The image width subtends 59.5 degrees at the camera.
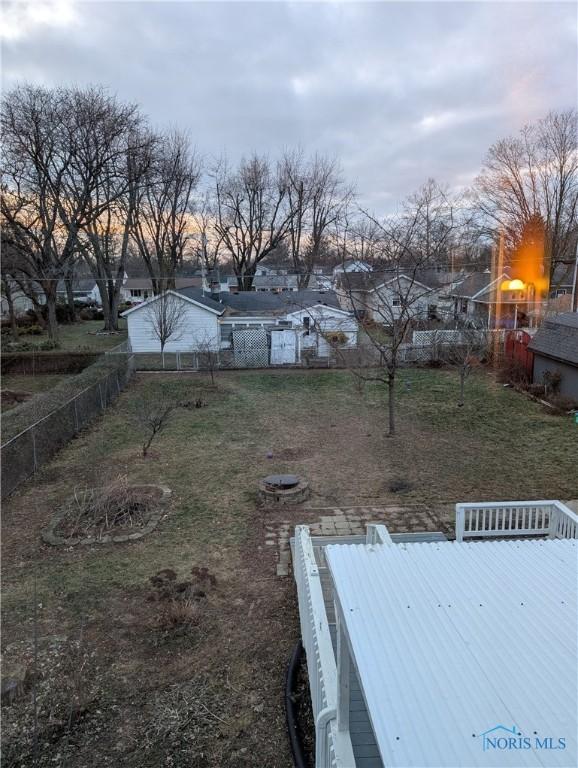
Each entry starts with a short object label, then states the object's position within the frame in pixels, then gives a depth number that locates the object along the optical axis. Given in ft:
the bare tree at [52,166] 81.61
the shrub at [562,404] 44.26
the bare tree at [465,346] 61.89
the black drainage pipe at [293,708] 12.31
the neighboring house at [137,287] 205.87
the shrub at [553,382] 49.20
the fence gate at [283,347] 71.46
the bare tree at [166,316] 72.18
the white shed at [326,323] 77.30
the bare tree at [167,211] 117.38
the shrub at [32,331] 112.06
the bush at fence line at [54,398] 33.47
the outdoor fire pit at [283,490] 27.32
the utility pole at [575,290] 51.74
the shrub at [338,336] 77.65
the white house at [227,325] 76.59
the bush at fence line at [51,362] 75.46
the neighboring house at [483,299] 86.69
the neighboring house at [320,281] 111.61
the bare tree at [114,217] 96.53
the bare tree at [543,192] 95.09
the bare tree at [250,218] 136.36
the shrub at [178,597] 17.49
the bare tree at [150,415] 36.42
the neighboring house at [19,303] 125.66
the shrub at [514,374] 55.14
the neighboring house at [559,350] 47.67
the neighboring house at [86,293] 172.00
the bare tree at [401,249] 37.76
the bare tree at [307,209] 138.41
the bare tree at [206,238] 142.61
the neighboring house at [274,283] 176.76
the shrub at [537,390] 49.37
